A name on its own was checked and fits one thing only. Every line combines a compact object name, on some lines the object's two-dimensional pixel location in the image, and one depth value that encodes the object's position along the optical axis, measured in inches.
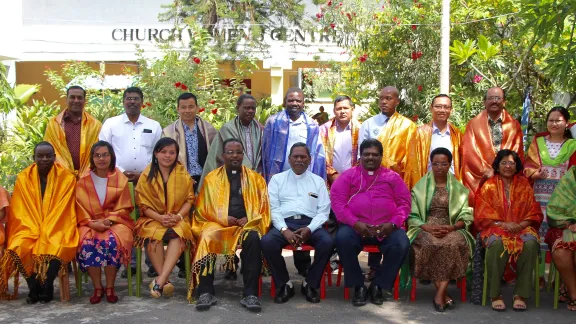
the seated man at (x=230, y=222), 235.6
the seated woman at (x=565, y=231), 230.1
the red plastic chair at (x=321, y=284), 245.5
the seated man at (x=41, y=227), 232.5
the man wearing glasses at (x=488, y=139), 265.9
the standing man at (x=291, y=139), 274.4
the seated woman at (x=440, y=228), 236.1
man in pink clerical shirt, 238.7
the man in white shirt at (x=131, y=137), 274.4
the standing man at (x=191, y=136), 277.4
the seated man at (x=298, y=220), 241.3
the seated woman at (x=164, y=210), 243.9
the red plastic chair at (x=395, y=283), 244.8
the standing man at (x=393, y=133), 274.1
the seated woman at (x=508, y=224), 232.1
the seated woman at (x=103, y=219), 236.5
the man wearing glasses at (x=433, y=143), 270.5
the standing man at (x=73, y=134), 268.2
